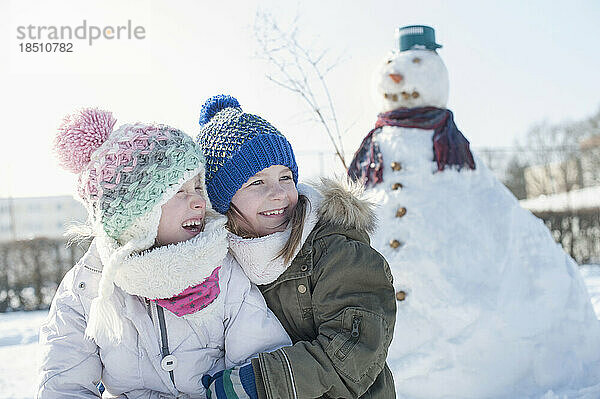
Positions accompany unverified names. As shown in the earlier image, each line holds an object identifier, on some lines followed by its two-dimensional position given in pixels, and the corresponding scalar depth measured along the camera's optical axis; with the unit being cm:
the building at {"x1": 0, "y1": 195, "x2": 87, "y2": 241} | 1133
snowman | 393
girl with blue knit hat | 176
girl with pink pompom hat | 175
